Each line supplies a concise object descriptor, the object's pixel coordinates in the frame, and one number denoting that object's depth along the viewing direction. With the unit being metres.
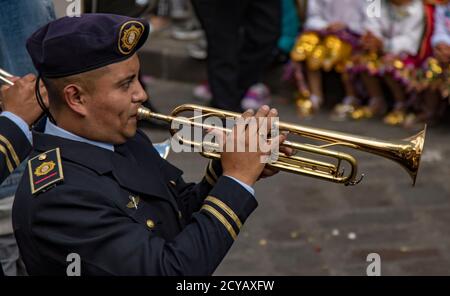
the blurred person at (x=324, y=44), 10.27
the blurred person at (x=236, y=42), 10.01
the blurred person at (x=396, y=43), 9.88
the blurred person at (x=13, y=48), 5.21
